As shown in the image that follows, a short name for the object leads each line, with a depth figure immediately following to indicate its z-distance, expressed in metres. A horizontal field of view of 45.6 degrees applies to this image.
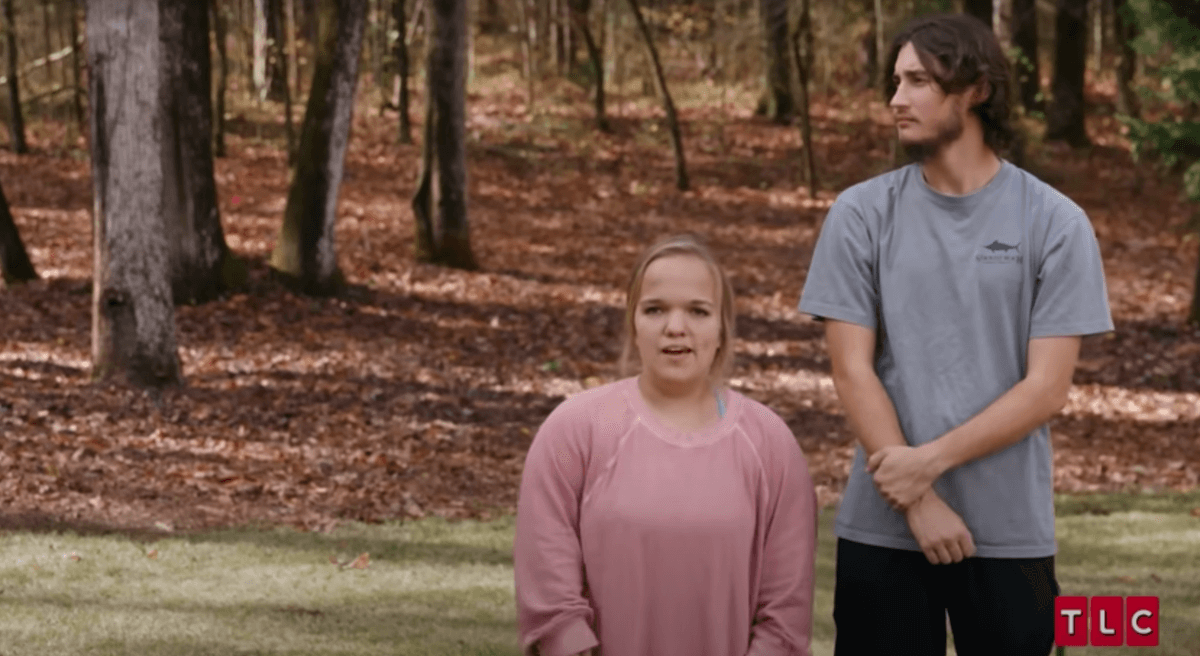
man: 3.27
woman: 3.07
